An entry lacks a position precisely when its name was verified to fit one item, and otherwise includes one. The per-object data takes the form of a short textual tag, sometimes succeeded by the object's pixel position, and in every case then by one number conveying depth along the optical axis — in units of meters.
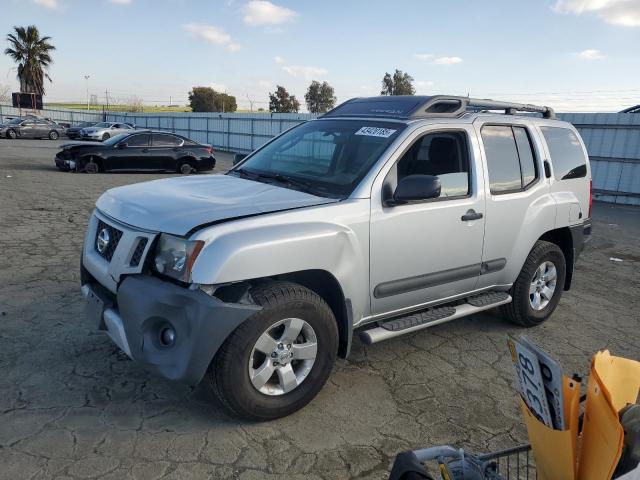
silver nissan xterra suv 2.88
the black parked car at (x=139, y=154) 15.08
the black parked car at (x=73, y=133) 30.98
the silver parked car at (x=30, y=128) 29.81
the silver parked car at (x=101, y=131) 28.11
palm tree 57.44
